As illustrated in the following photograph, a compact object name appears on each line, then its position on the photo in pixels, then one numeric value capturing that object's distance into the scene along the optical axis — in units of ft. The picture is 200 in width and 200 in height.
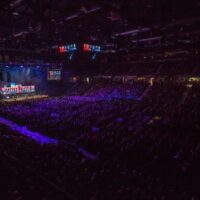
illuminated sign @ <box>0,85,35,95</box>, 91.66
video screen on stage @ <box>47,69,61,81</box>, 108.01
